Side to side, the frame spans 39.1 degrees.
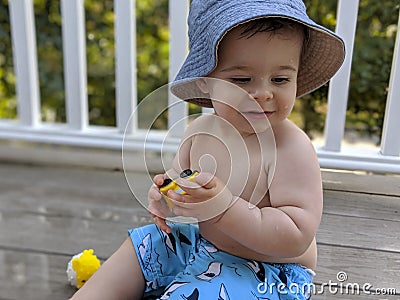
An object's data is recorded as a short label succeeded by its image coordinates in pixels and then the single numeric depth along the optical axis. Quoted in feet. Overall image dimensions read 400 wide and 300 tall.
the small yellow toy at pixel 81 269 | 3.44
